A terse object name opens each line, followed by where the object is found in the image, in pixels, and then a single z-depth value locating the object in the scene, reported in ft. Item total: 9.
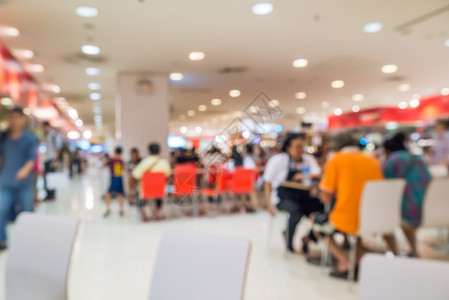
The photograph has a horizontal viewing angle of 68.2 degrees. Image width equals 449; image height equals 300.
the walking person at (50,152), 17.81
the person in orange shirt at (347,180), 7.75
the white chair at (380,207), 7.39
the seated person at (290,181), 9.67
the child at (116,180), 15.92
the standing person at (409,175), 8.74
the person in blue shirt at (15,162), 9.58
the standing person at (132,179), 17.54
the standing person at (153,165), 10.33
